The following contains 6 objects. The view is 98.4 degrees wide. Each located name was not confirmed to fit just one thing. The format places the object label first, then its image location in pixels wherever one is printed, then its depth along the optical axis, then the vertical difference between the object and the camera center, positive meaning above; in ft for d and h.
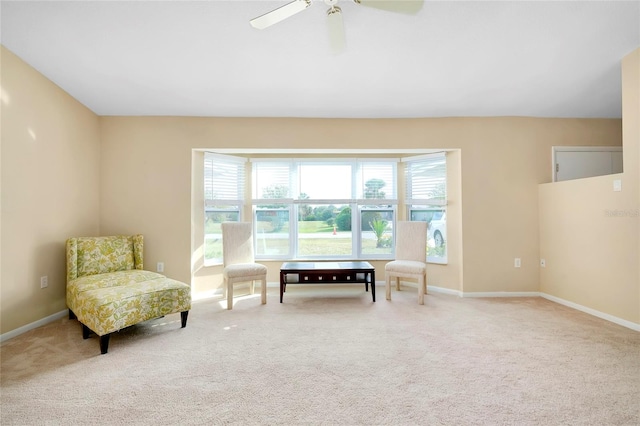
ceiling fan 5.60 +4.32
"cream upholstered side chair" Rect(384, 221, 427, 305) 11.57 -1.90
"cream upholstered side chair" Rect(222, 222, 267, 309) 11.21 -1.90
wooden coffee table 11.50 -2.47
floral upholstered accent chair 7.63 -2.18
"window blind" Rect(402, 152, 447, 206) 13.55 +1.81
